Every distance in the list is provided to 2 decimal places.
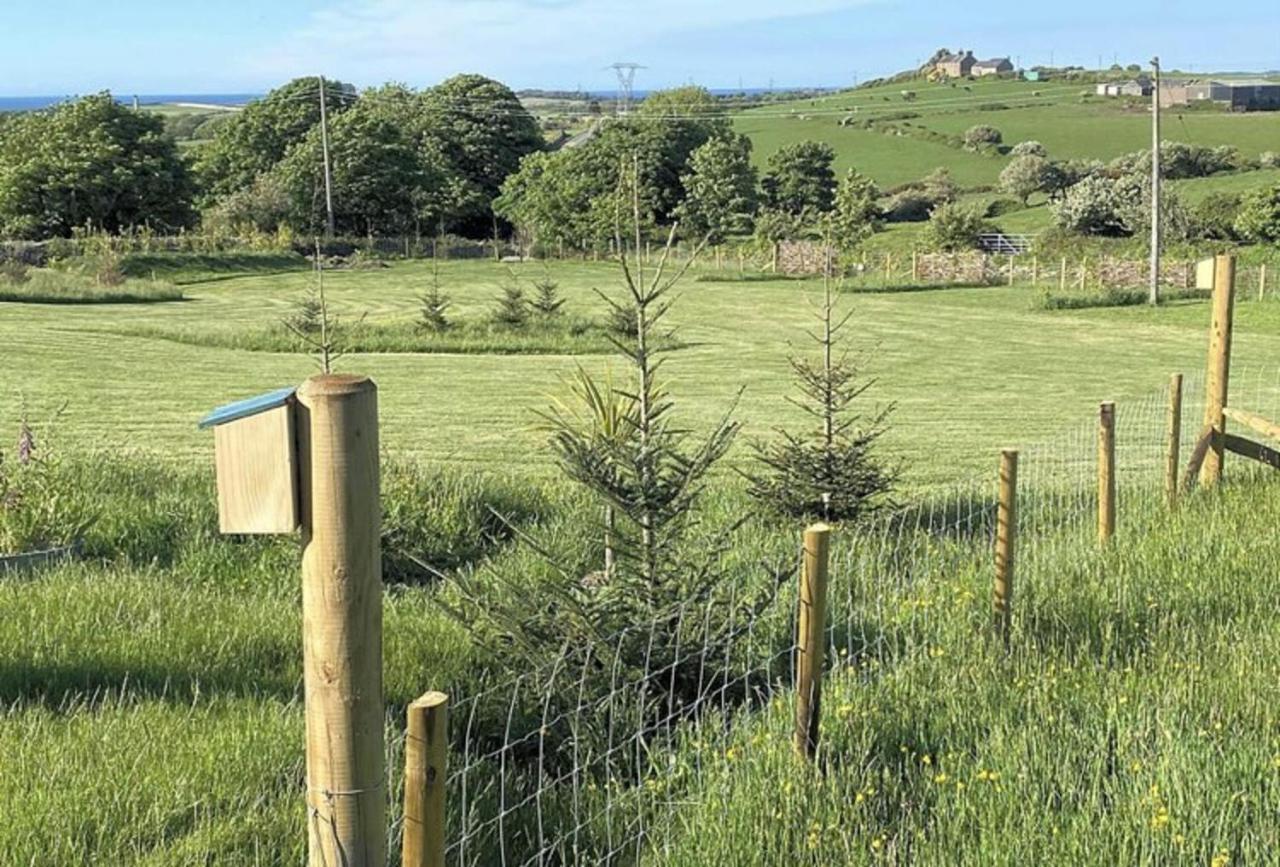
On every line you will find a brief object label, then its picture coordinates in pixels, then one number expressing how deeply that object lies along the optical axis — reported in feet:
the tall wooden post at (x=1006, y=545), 17.65
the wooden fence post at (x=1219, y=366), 29.25
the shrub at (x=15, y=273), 130.72
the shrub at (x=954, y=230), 185.78
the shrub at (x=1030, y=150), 277.64
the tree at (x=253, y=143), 264.93
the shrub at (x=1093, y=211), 194.59
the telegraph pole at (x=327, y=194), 183.57
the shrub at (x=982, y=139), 310.14
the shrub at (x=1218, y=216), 185.06
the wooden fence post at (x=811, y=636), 13.66
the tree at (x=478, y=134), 280.31
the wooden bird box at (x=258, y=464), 7.63
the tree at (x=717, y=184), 234.38
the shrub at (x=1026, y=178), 254.27
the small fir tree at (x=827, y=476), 28.78
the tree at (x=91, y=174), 209.05
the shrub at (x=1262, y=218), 175.94
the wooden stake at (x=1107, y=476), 22.79
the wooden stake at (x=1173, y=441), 27.86
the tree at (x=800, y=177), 258.37
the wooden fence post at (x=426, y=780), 8.34
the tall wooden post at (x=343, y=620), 7.68
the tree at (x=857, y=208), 175.96
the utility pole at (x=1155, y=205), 122.83
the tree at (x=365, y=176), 231.71
